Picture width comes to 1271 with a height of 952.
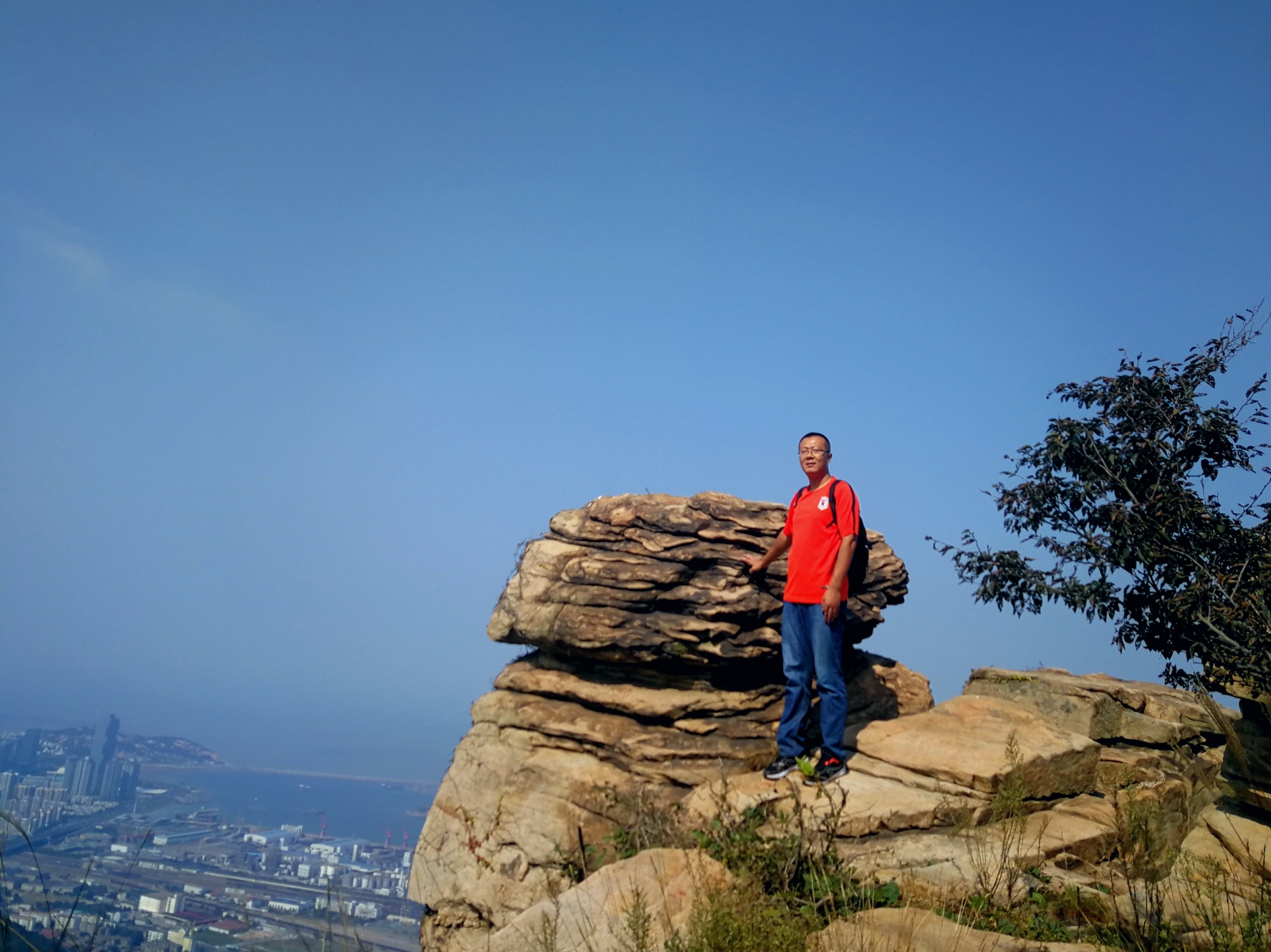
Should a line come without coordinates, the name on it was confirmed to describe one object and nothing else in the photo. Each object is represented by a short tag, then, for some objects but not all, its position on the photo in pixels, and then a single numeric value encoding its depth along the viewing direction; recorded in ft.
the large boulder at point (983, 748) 23.90
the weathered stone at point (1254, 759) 22.31
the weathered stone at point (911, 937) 13.99
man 24.26
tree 33.88
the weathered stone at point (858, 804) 21.66
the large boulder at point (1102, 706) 28.66
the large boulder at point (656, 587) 28.48
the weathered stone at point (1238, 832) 20.99
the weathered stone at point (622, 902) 16.80
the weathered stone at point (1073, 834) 20.48
